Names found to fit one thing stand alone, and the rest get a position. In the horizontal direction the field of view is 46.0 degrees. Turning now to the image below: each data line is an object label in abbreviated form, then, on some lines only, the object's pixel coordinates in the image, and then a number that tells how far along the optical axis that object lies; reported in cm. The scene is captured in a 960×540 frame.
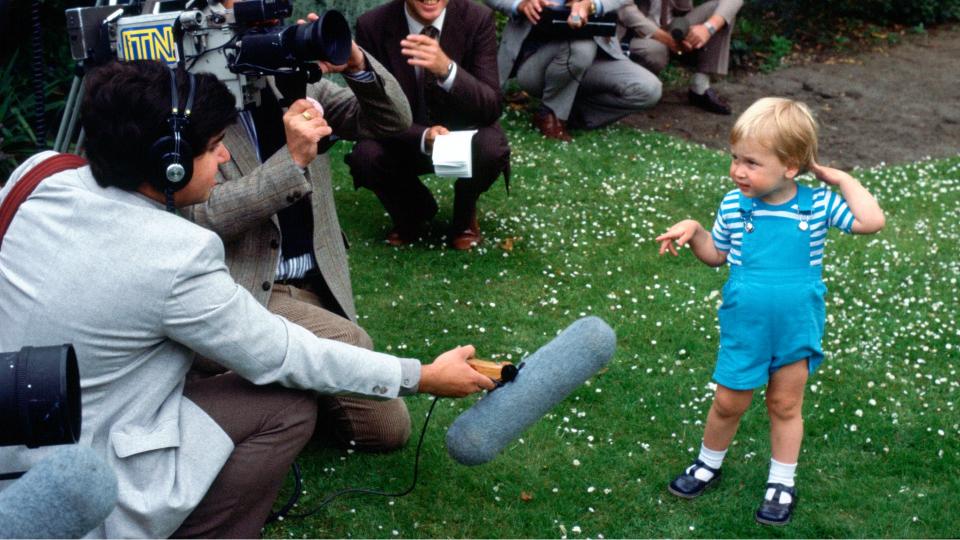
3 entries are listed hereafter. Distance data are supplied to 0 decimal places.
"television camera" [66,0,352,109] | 366
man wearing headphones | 291
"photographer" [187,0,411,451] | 381
